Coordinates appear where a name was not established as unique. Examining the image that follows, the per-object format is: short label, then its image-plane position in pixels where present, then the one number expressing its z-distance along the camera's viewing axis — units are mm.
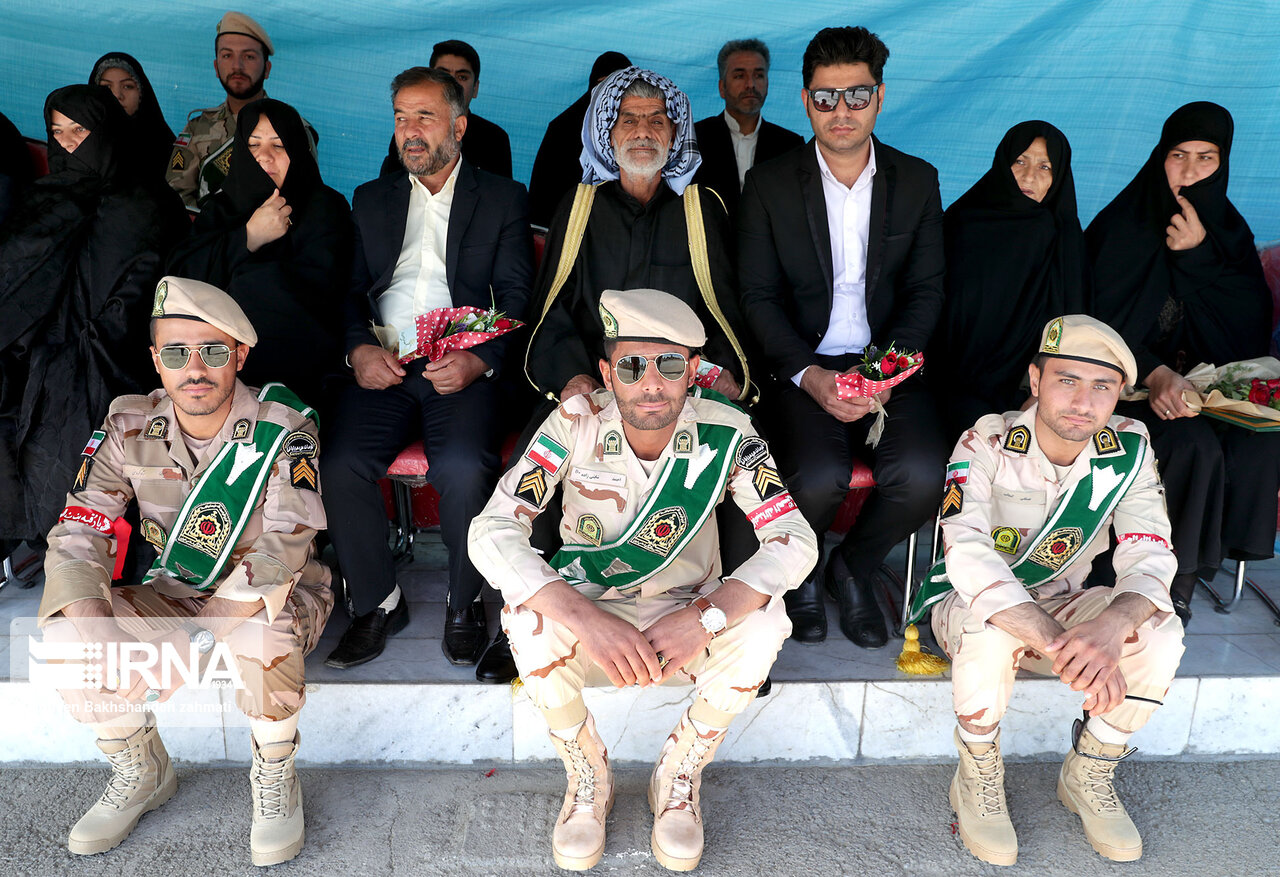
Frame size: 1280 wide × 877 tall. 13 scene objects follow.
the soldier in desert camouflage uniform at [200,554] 2426
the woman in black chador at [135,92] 3998
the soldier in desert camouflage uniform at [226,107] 4082
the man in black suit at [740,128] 4203
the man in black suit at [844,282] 3111
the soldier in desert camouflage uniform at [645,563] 2350
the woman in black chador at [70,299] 3238
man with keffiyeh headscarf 3264
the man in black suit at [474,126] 4117
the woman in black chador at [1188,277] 3283
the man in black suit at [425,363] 2992
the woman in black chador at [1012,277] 3434
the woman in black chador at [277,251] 3271
